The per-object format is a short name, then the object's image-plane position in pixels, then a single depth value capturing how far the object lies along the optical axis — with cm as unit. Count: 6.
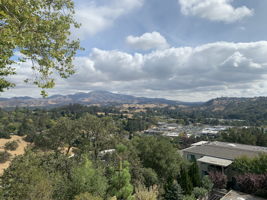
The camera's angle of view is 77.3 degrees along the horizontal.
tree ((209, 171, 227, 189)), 1502
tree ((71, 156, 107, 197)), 861
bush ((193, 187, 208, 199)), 1323
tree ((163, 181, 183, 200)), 1206
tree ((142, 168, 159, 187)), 1400
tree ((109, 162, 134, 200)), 1021
